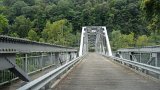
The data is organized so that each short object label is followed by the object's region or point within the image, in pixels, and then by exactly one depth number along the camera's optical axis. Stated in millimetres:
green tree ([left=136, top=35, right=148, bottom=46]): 60078
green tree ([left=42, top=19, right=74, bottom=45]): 53482
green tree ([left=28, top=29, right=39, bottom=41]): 57593
